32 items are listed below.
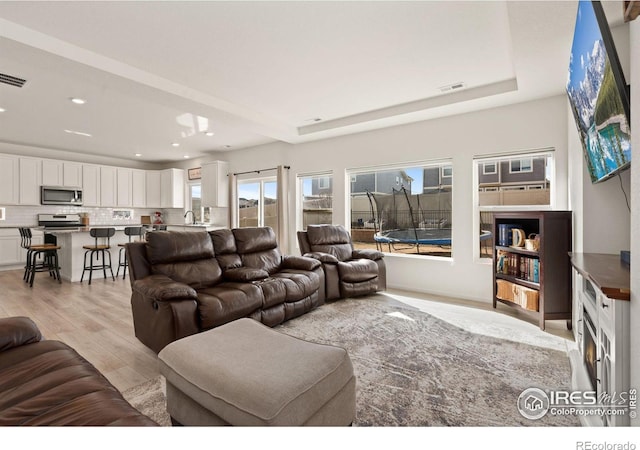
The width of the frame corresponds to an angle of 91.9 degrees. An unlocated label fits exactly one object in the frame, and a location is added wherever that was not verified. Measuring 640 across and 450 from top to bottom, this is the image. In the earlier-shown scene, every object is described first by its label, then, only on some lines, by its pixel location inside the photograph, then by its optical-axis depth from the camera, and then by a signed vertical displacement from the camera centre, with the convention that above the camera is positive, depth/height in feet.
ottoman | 3.87 -2.15
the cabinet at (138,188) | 26.00 +3.16
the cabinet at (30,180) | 20.51 +3.05
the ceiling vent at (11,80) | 10.52 +5.08
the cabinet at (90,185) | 23.25 +3.10
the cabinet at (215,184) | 22.82 +3.07
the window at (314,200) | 18.79 +1.53
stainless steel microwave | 21.43 +2.14
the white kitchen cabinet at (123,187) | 25.12 +3.10
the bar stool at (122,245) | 18.21 -1.15
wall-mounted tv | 4.92 +2.41
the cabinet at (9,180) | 19.61 +2.94
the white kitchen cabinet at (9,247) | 19.69 -1.36
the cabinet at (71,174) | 22.27 +3.73
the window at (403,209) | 14.98 +0.84
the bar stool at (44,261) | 16.29 -1.96
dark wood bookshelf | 9.77 -1.35
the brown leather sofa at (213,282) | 7.79 -1.80
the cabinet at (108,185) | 24.25 +3.17
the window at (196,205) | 25.57 +1.72
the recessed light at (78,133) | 17.69 +5.41
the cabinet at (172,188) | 26.03 +3.15
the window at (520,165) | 12.56 +2.41
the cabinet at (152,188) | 26.91 +3.24
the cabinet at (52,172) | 21.43 +3.74
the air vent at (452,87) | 11.57 +5.24
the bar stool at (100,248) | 16.74 -1.22
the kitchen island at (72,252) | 16.76 -1.45
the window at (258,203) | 21.12 +1.55
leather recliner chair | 12.96 -1.66
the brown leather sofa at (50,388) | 3.28 -2.00
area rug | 5.59 -3.39
